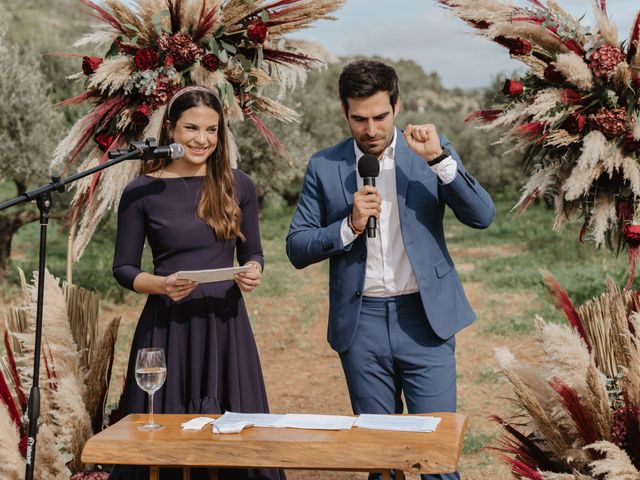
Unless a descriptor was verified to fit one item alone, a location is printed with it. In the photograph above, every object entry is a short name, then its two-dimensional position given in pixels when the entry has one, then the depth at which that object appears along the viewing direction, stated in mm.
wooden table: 3256
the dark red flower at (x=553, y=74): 4621
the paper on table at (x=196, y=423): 3638
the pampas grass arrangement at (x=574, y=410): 3086
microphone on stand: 3885
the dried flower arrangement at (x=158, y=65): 5137
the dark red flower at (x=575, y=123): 4633
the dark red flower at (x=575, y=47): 4645
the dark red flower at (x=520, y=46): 4570
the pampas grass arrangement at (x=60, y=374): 4469
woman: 4320
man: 4086
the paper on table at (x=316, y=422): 3557
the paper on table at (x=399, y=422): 3455
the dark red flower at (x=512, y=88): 4711
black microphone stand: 3580
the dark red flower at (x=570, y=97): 4609
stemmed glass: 3576
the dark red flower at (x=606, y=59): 4504
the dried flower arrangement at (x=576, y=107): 4547
